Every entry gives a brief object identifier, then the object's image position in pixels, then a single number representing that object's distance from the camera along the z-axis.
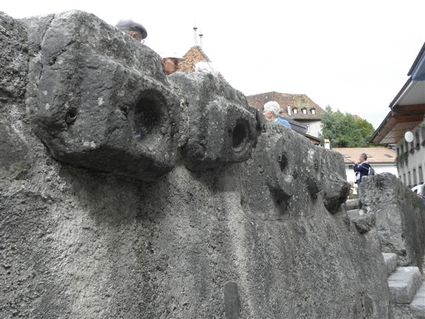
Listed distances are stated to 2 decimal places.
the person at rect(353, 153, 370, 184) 8.88
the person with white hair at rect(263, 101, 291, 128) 3.18
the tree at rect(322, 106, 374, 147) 57.91
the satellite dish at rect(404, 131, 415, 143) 16.67
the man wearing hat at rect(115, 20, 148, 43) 2.16
